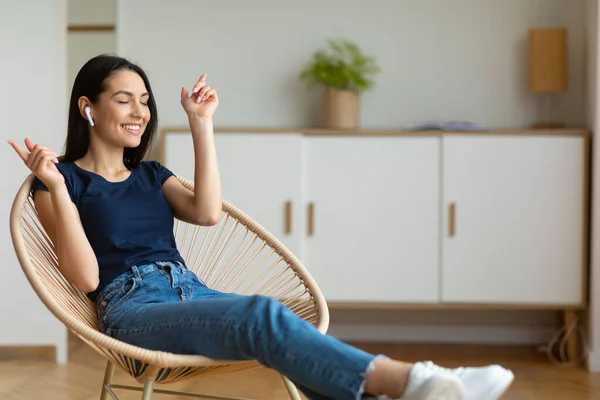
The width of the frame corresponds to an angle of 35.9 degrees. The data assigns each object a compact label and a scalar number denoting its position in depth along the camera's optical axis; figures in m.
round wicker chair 1.83
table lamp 3.79
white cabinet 3.61
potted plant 3.83
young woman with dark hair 1.67
